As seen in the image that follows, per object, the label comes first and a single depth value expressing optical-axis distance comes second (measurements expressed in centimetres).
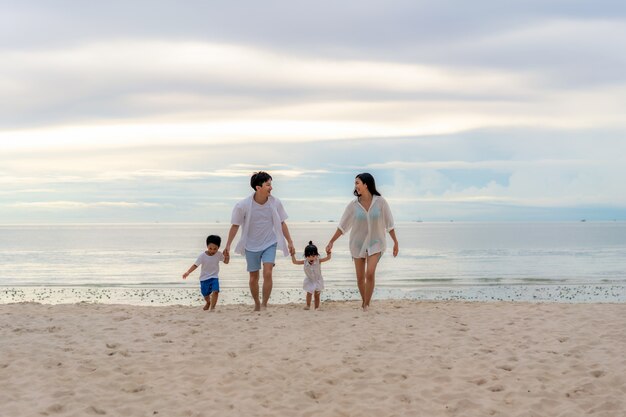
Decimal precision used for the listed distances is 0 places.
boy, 1223
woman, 1180
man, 1166
